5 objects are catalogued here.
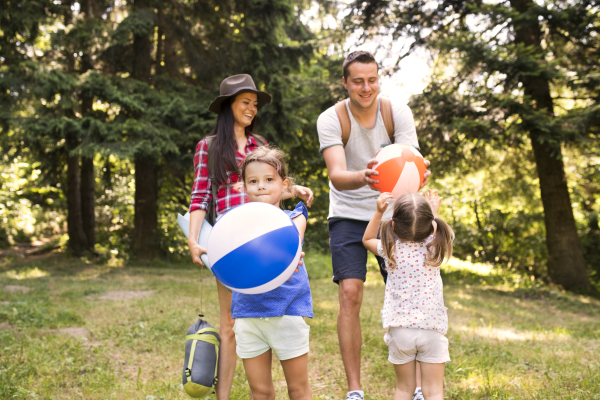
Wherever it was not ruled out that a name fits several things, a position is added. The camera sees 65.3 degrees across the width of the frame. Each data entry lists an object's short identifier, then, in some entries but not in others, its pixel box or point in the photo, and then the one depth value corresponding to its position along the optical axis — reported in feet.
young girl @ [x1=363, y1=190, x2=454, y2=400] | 7.96
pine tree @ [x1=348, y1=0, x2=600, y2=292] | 24.00
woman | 9.06
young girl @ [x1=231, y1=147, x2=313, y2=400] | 7.21
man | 9.52
